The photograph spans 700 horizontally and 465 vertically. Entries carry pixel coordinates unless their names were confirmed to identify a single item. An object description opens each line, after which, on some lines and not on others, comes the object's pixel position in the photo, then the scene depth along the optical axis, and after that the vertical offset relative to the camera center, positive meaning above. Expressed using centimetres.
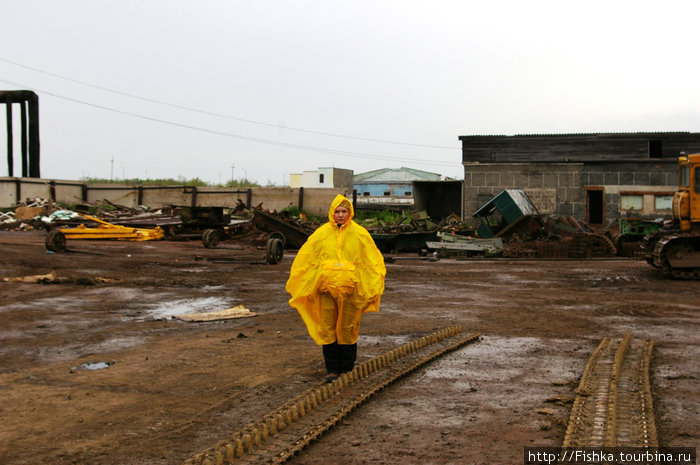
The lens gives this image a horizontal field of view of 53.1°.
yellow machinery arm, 2658 -56
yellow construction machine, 1778 -55
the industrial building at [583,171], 3550 +254
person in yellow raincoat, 635 -57
